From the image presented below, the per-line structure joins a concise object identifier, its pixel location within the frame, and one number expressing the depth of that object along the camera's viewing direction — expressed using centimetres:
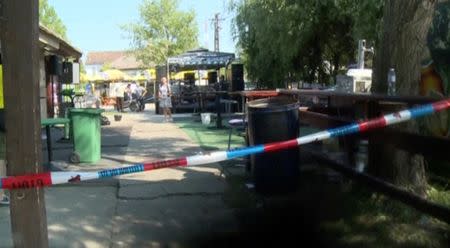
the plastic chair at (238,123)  1032
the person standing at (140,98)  3479
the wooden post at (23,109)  378
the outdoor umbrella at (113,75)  5044
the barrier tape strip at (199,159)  388
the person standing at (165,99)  2314
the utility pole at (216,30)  7502
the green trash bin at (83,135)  1062
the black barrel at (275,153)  680
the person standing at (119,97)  3316
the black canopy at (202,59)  2812
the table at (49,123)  921
